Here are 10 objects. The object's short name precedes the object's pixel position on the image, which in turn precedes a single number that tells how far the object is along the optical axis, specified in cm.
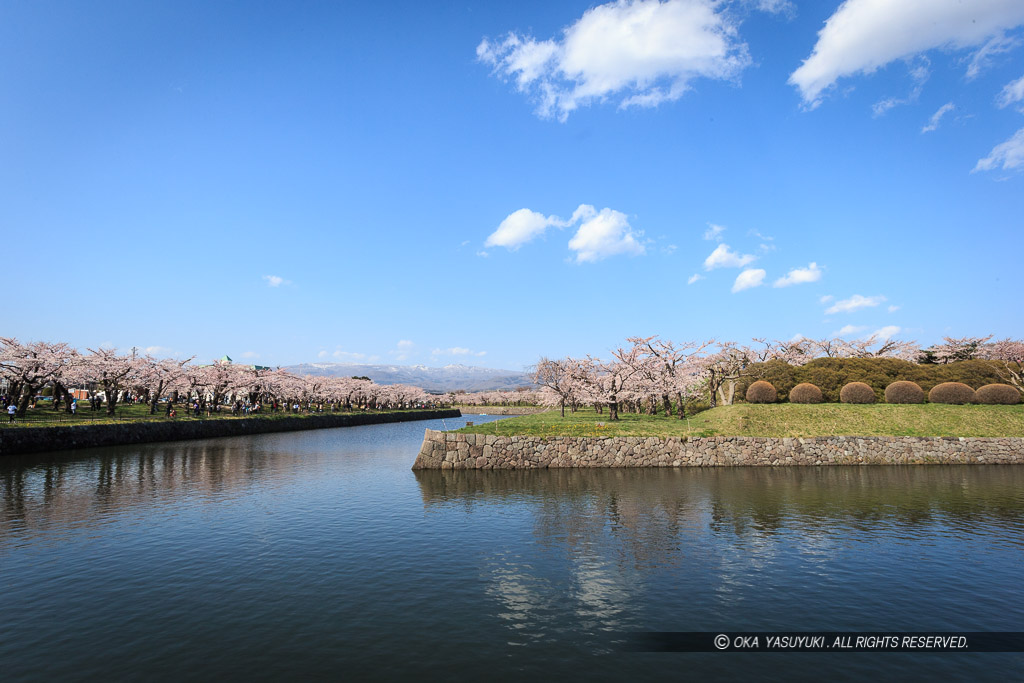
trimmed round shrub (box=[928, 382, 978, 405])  4091
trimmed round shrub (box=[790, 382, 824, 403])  4356
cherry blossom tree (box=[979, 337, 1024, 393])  4241
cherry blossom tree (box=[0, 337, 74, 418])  4956
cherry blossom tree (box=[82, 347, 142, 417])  5697
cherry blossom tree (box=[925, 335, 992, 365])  5581
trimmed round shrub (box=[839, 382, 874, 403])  4262
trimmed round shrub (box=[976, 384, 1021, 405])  4009
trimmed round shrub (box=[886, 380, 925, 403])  4184
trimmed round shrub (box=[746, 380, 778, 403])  4450
